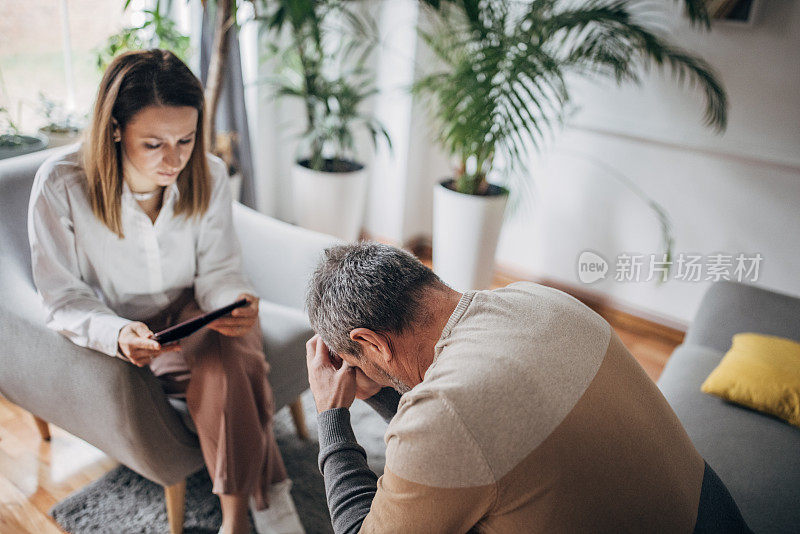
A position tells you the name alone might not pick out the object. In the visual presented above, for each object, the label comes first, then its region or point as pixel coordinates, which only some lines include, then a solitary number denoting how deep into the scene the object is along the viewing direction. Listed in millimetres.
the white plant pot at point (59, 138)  2045
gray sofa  1261
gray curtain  2441
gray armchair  1274
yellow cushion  1474
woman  1320
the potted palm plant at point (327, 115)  2514
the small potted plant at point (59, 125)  2049
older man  772
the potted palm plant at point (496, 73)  2158
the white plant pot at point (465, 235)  2457
